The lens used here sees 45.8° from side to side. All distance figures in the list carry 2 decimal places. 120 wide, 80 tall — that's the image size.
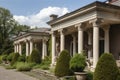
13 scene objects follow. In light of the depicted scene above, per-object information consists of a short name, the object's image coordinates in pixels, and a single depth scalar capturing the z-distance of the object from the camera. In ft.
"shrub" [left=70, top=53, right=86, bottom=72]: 31.73
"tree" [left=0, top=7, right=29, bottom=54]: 133.14
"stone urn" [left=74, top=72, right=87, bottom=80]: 30.63
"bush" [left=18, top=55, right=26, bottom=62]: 63.82
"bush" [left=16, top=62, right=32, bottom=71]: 50.27
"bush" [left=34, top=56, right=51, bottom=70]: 49.25
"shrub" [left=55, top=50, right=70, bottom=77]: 34.19
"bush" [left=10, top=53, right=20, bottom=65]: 65.13
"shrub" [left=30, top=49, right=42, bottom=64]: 55.75
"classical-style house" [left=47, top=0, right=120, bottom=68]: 36.78
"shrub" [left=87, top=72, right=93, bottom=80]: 31.21
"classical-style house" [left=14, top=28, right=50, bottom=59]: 72.46
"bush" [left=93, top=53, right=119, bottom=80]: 26.43
